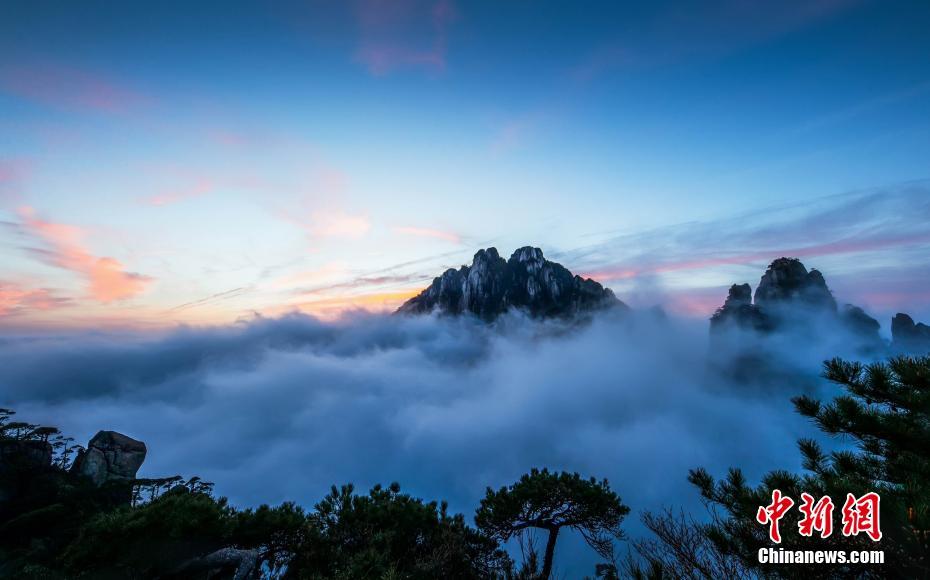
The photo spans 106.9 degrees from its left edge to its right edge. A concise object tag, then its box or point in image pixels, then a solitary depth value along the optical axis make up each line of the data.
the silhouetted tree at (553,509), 18.70
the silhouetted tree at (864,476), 4.46
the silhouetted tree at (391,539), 13.18
